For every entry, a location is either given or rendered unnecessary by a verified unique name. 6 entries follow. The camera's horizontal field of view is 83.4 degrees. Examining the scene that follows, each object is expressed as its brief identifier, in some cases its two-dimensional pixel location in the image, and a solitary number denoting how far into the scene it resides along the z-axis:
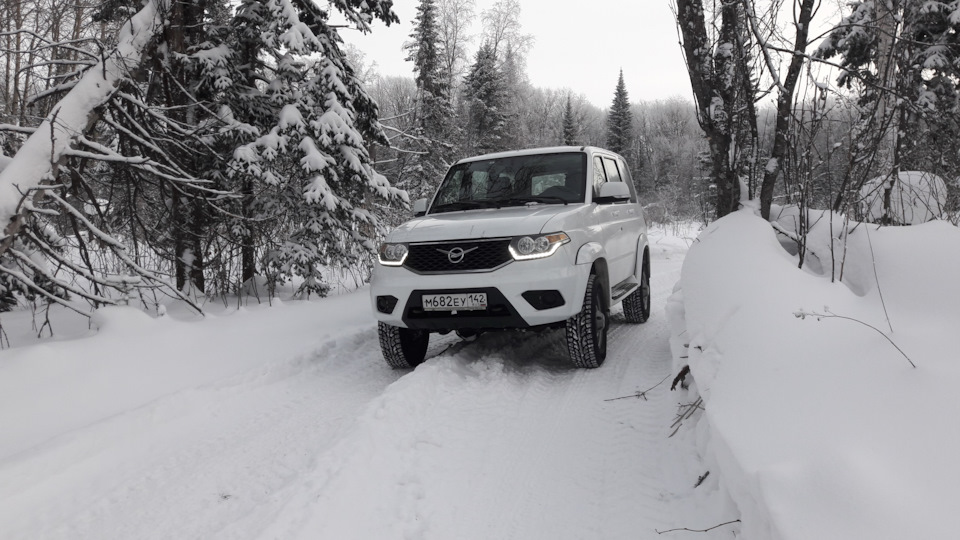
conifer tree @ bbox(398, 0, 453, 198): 25.25
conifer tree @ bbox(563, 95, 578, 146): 48.25
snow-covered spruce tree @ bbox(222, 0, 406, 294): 7.93
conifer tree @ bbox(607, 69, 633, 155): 53.39
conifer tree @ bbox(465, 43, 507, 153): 30.97
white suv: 4.32
